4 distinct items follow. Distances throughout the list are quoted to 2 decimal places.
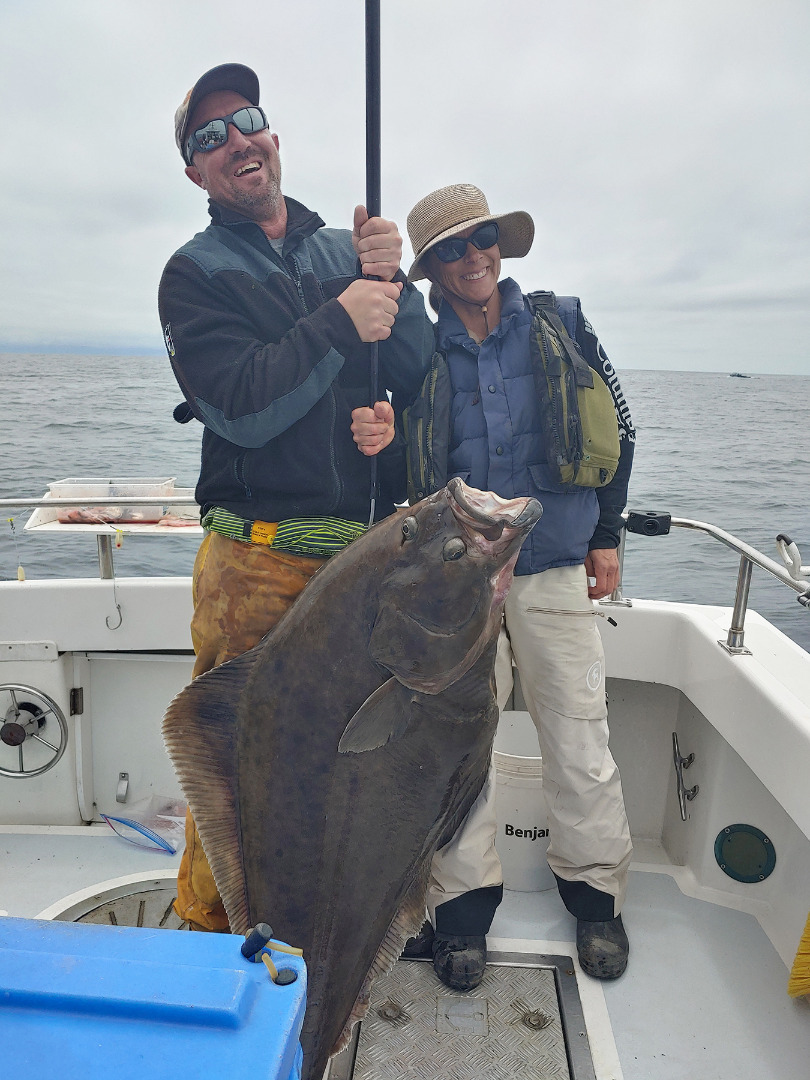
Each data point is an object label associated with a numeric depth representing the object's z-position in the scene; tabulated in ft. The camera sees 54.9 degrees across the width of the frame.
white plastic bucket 10.00
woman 8.57
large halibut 5.07
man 6.44
